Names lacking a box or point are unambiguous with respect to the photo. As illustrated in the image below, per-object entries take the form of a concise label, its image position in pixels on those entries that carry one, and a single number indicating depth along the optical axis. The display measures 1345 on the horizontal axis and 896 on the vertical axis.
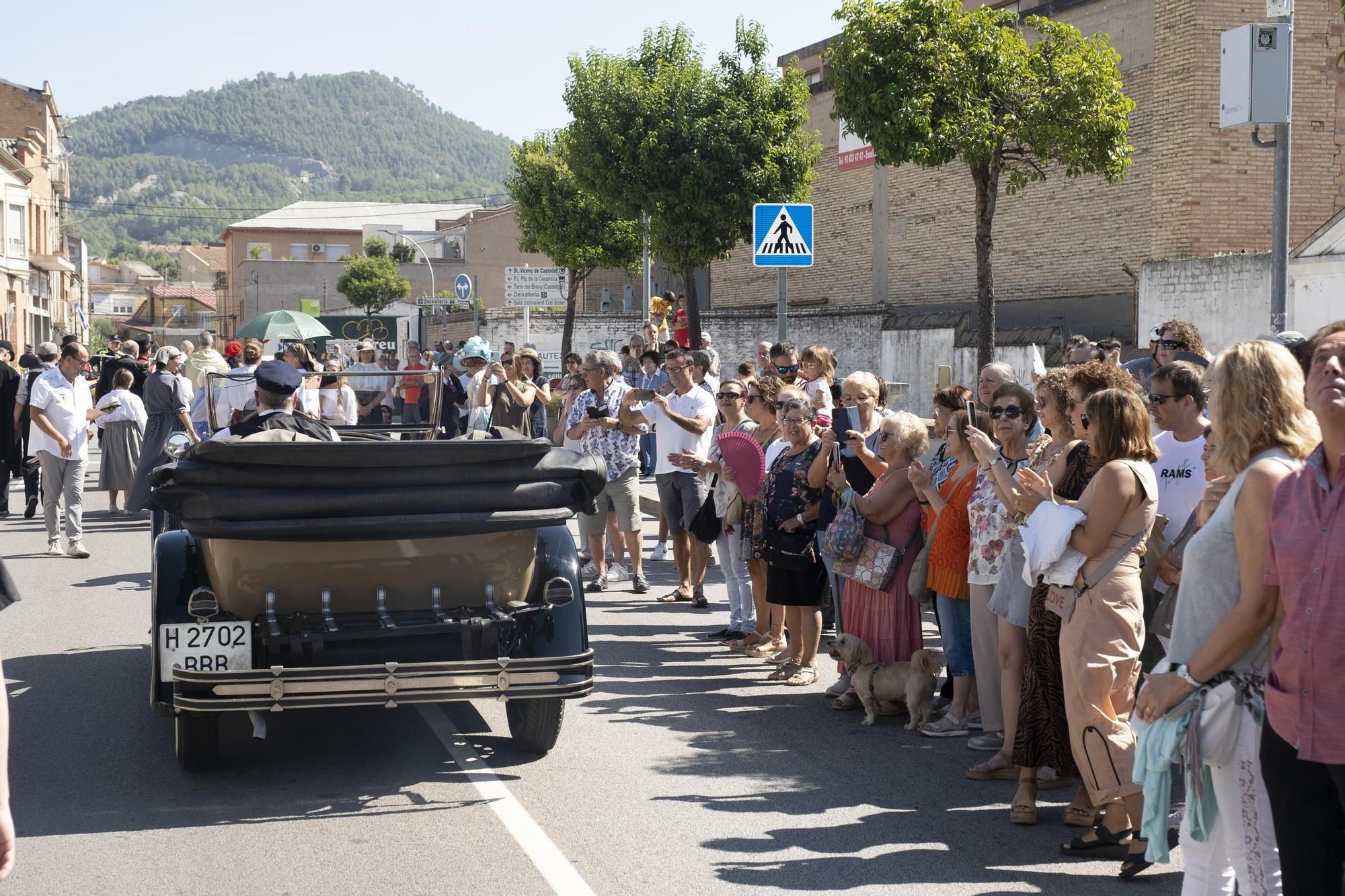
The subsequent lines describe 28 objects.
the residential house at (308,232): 110.50
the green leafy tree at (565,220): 34.50
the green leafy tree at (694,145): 22.30
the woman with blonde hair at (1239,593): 3.62
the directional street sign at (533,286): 27.84
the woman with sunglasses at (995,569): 6.14
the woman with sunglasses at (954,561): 6.87
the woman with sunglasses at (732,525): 9.45
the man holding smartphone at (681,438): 10.65
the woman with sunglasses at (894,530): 7.35
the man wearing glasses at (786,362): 11.88
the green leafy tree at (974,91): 16.23
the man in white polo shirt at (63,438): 12.89
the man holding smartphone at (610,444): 11.29
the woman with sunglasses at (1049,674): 5.62
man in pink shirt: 3.20
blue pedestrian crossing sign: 13.42
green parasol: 27.25
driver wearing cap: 7.75
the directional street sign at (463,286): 35.75
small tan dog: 7.02
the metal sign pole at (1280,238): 10.24
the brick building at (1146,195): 22.86
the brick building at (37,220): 58.19
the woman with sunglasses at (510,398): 13.58
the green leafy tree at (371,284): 77.88
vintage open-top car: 5.64
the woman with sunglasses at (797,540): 8.08
